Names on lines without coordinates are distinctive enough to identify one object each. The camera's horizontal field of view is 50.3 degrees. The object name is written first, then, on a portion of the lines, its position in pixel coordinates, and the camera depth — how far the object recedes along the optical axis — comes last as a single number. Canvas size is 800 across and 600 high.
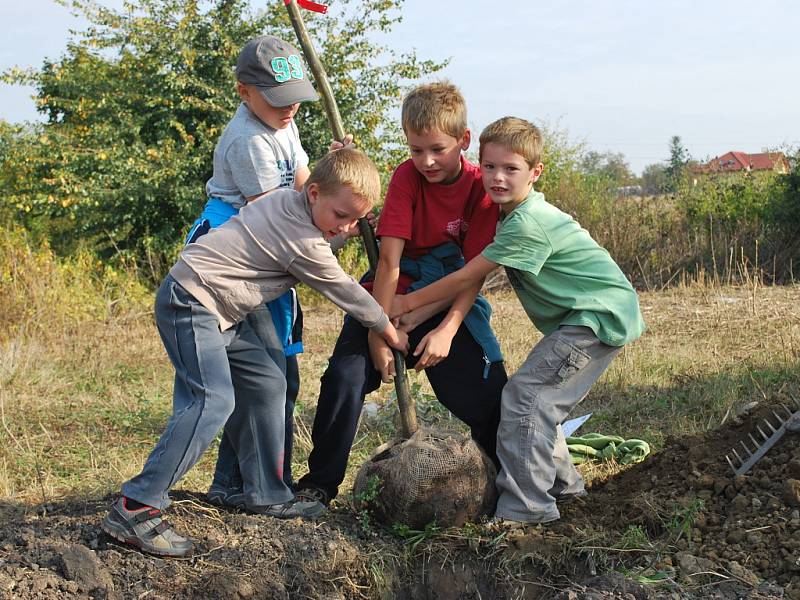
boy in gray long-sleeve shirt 3.08
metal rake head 3.69
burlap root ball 3.39
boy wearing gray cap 3.35
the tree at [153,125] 10.54
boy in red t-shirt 3.38
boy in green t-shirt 3.36
